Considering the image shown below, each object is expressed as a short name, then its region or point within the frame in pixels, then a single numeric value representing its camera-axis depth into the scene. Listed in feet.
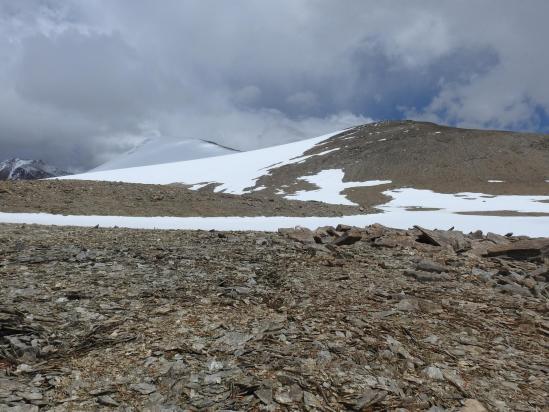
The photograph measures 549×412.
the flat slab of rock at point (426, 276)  35.40
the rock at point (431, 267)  37.76
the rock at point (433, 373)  20.18
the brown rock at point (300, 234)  49.65
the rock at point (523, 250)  45.78
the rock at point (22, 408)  16.02
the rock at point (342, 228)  57.41
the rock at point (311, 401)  17.46
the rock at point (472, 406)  17.98
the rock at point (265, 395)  17.58
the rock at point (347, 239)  48.73
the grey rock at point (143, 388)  17.81
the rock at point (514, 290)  33.99
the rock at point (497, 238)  55.16
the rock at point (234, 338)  22.13
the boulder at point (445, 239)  49.24
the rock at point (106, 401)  16.97
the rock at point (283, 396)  17.57
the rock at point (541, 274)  38.40
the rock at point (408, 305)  28.03
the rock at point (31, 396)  16.79
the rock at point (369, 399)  17.63
